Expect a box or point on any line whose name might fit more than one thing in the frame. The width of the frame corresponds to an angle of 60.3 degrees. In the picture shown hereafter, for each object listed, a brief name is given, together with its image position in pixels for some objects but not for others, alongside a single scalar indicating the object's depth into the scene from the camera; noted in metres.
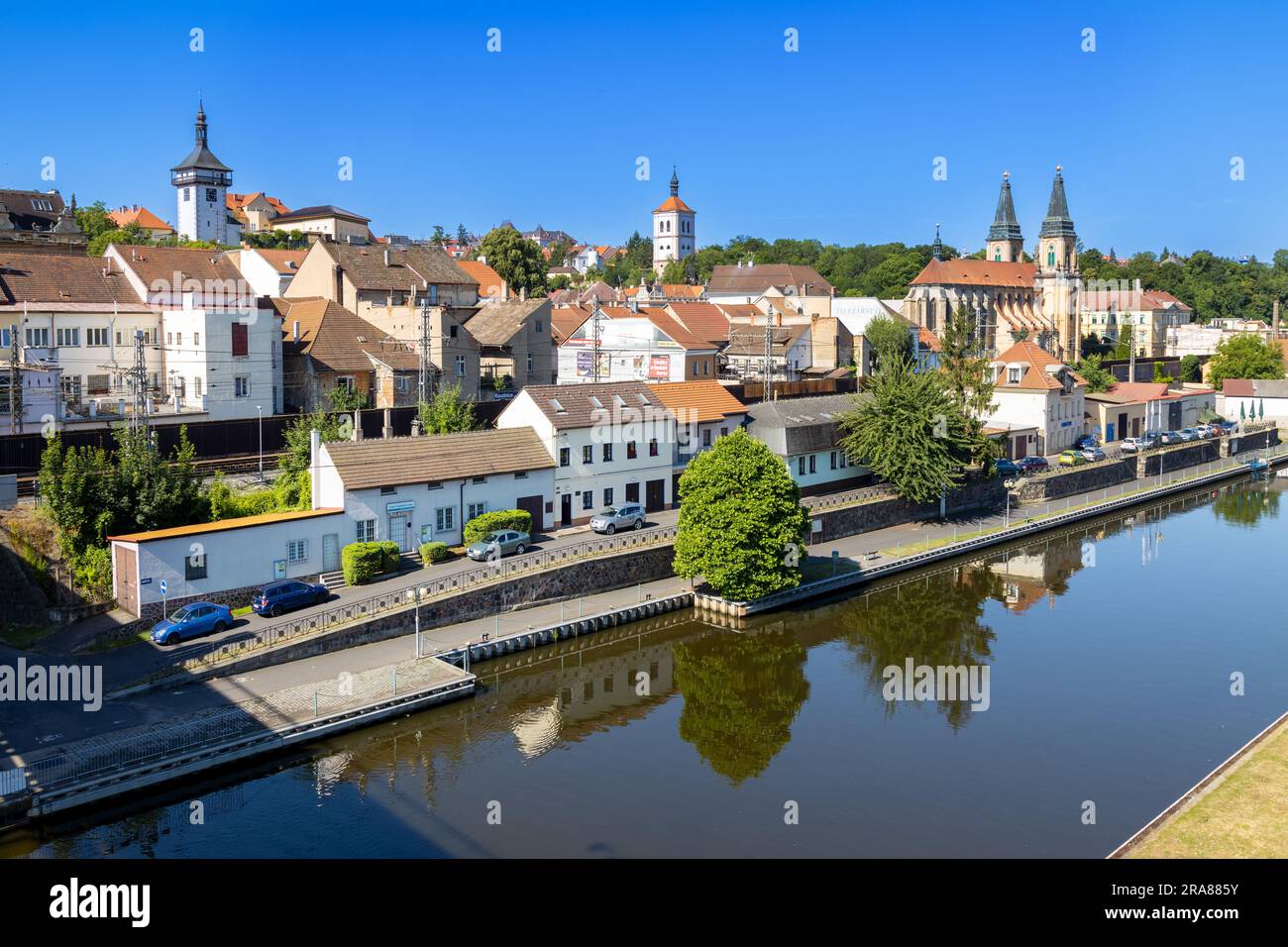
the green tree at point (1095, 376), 80.06
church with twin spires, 113.19
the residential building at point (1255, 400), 84.75
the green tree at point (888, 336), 77.75
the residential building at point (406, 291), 54.31
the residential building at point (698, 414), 47.81
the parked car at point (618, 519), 40.66
